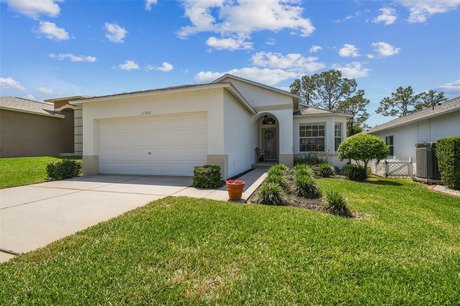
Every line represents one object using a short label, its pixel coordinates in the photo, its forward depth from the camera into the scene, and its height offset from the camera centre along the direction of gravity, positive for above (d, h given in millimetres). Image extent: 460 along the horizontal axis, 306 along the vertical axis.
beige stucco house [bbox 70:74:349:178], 9422 +1066
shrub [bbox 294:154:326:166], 14650 -562
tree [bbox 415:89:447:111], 35562 +8419
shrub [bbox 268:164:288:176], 9559 -816
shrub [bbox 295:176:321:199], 7500 -1266
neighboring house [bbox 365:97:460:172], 11703 +1364
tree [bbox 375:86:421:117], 37344 +8365
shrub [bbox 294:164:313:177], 9197 -844
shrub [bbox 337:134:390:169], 11320 +147
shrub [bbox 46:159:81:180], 10312 -724
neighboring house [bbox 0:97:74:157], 15311 +1923
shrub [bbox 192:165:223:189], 8273 -914
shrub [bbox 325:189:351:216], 5793 -1404
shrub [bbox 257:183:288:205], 6473 -1293
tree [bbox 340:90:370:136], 35250 +7099
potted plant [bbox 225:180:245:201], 6527 -1084
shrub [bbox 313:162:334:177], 12867 -1130
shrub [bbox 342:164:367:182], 11820 -1159
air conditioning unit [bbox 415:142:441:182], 10961 -623
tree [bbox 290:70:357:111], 34906 +10097
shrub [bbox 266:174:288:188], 8016 -1020
